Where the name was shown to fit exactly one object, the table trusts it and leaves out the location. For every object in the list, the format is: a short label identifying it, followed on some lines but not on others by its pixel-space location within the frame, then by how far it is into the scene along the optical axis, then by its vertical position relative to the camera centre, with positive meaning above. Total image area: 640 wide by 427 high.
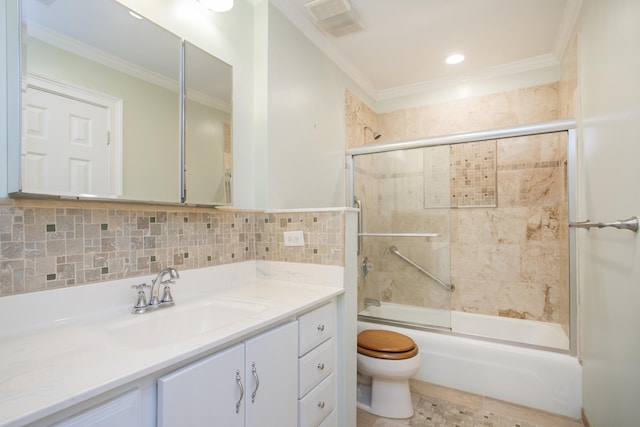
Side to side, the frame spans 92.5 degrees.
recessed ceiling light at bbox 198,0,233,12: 1.53 +1.07
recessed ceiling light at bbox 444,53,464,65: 2.61 +1.36
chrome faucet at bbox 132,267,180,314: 1.18 -0.31
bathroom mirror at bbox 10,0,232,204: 0.97 +0.42
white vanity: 0.64 -0.38
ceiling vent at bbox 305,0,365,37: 1.92 +1.33
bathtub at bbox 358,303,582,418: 1.81 -0.97
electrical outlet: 1.69 -0.12
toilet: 1.78 -0.91
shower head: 3.07 +0.90
